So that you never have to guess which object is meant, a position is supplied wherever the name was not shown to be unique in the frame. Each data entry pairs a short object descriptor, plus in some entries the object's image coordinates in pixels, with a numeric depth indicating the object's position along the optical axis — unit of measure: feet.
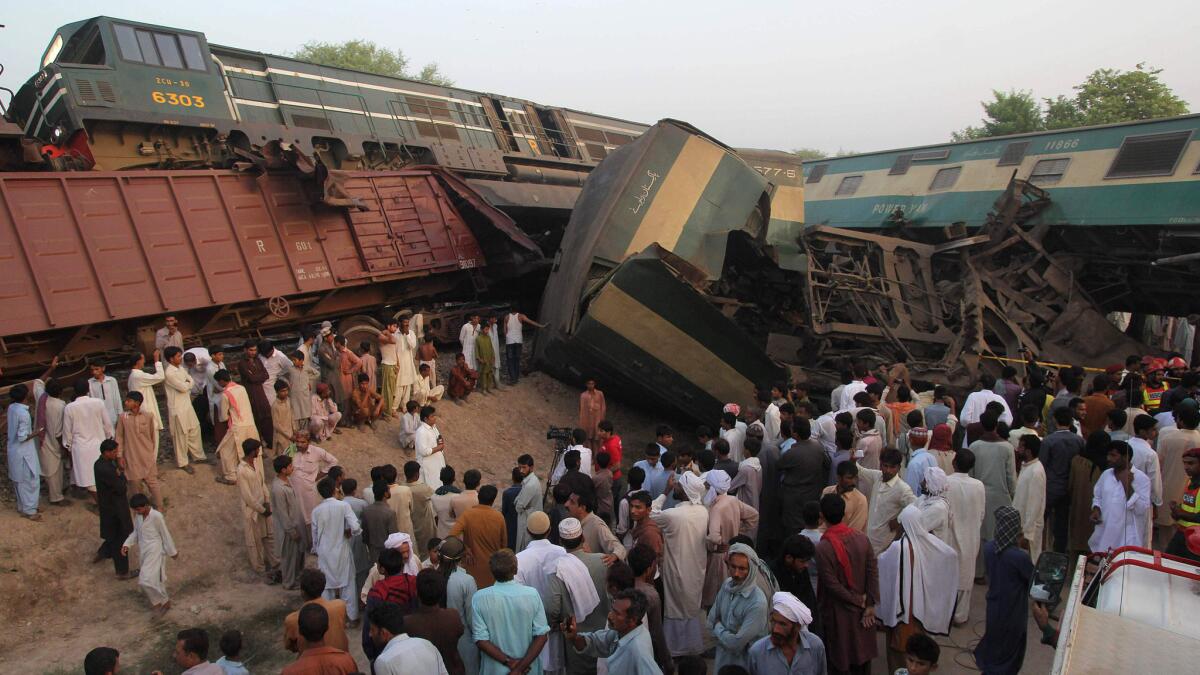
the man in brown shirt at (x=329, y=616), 14.17
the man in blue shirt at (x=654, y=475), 23.00
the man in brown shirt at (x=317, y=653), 12.38
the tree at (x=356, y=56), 156.56
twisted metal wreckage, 34.53
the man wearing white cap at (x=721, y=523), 18.69
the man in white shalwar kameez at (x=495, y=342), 40.65
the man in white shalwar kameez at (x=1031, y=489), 20.04
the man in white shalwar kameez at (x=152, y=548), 21.48
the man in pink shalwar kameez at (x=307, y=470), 22.94
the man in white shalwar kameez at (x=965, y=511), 19.01
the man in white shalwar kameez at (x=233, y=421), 27.27
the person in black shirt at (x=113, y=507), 22.44
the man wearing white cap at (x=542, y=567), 15.85
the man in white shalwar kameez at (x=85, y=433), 25.14
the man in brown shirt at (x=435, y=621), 14.06
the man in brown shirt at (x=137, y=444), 24.75
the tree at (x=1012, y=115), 127.54
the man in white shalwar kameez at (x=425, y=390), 35.83
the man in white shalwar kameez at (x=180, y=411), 27.71
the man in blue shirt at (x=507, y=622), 14.30
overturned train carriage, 33.65
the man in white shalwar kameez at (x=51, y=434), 25.35
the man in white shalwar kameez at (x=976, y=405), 26.50
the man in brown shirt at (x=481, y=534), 18.16
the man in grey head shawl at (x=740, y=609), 14.24
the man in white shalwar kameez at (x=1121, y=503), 19.71
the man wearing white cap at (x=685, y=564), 18.08
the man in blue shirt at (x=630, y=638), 12.97
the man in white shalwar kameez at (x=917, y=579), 17.08
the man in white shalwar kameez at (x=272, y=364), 30.43
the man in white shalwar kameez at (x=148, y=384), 26.91
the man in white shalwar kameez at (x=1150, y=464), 20.42
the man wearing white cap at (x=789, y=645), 12.82
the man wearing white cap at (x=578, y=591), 15.44
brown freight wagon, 30.58
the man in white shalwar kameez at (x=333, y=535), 19.81
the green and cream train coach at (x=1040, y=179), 42.34
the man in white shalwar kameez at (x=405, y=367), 34.68
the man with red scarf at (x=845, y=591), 15.71
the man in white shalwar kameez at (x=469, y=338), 39.96
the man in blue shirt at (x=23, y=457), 24.48
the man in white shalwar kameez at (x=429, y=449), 26.05
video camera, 27.14
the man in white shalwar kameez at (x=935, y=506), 17.20
